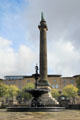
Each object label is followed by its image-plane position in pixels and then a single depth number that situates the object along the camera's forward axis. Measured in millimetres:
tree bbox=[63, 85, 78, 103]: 75875
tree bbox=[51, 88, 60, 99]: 79288
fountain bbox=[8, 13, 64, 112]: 39375
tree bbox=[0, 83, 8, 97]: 74000
